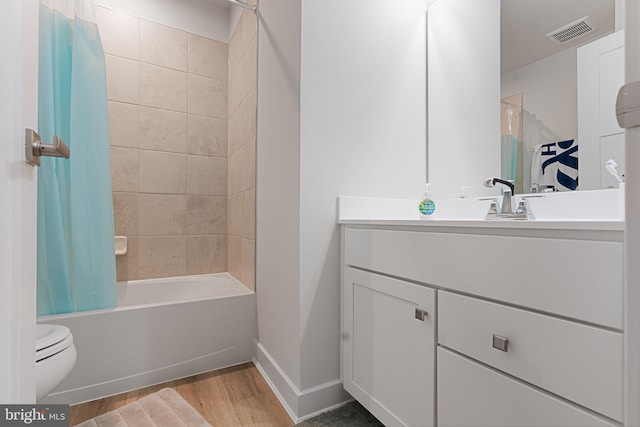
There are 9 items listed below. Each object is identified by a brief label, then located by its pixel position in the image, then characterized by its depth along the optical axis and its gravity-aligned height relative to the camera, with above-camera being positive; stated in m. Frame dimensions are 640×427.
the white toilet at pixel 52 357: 1.02 -0.51
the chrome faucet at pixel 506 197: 1.19 +0.06
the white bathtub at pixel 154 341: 1.44 -0.68
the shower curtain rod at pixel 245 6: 1.81 +1.23
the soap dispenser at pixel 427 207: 1.50 +0.03
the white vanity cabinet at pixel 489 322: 0.59 -0.28
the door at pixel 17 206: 0.52 +0.01
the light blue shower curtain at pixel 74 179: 1.40 +0.16
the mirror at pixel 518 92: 1.07 +0.51
